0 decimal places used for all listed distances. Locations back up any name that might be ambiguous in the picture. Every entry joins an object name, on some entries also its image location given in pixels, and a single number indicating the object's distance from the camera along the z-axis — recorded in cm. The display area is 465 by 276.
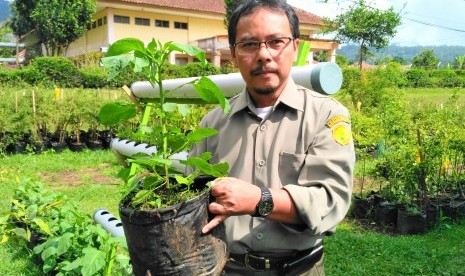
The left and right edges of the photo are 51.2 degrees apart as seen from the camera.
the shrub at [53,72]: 2088
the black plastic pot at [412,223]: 527
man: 149
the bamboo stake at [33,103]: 1017
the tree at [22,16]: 3136
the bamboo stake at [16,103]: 987
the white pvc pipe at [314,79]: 187
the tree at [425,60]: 4488
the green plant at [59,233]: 264
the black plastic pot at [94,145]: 1076
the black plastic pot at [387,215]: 551
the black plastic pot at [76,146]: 1063
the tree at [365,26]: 2848
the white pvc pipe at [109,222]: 331
